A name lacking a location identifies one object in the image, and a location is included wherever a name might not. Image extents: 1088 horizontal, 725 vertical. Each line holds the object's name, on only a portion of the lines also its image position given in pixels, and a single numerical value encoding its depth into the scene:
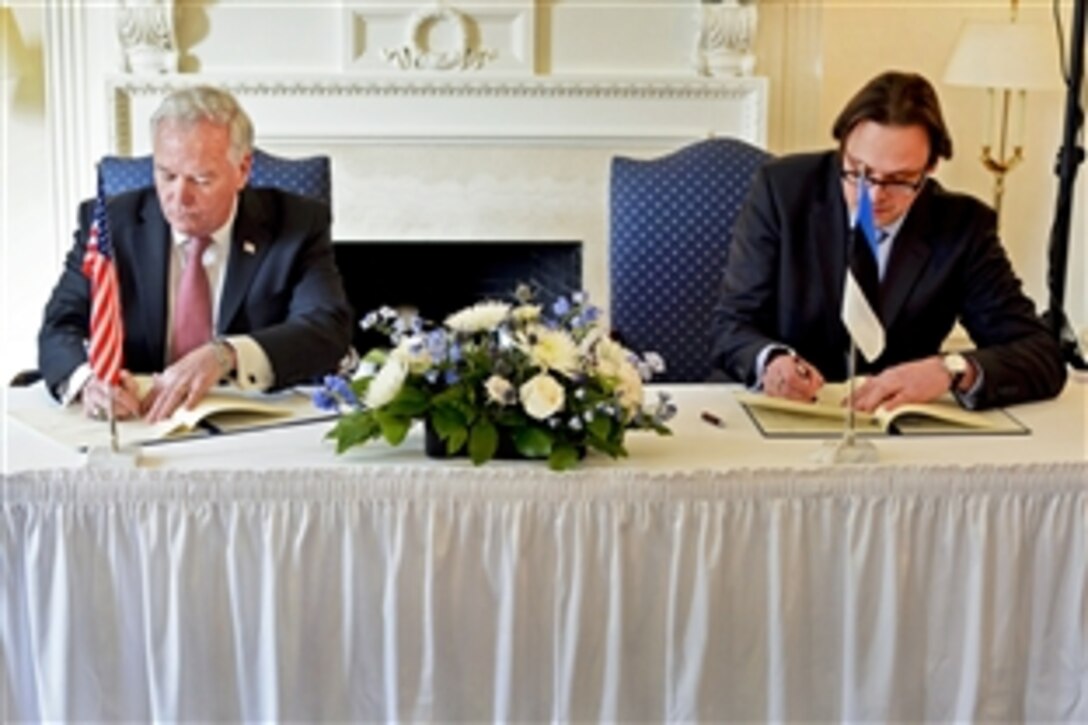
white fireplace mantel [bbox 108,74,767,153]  4.11
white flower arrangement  1.81
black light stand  3.23
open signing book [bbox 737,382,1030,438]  2.06
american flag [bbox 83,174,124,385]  1.89
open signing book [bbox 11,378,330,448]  1.97
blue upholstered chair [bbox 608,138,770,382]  3.16
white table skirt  1.79
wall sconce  3.86
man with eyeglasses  2.29
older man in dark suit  2.31
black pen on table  2.09
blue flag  1.96
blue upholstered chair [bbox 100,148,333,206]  2.96
